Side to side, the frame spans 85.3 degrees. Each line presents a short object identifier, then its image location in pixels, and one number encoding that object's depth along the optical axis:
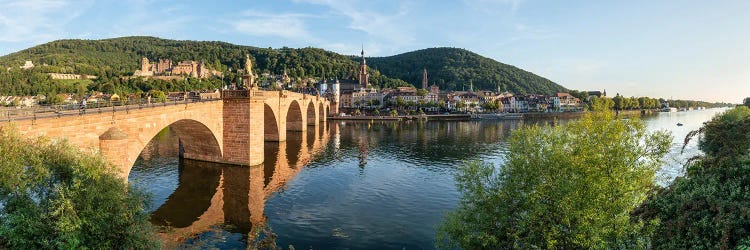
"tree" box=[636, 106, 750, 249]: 9.94
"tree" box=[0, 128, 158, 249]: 11.77
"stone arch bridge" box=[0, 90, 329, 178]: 19.12
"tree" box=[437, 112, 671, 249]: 14.50
